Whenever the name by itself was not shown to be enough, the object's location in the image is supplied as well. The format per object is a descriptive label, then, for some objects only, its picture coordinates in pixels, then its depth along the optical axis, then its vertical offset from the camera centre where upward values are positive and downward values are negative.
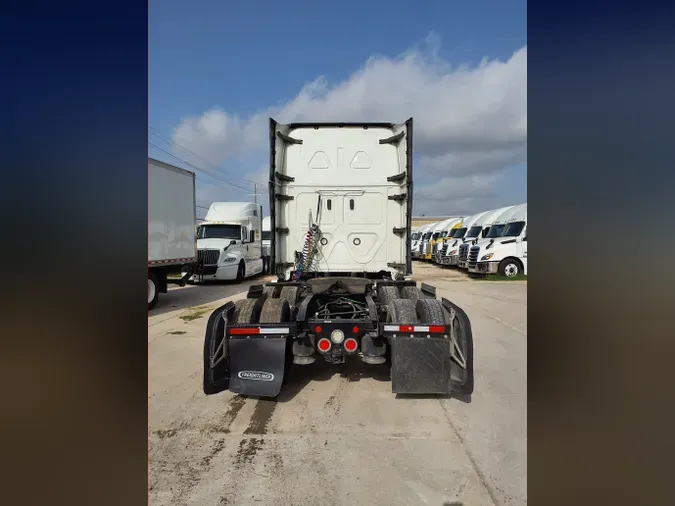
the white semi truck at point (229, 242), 14.09 +0.25
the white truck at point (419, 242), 29.92 +0.63
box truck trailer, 9.95 +0.66
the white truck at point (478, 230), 18.64 +1.00
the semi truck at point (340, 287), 3.94 -0.49
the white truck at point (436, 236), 26.39 +0.95
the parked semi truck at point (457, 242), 20.66 +0.44
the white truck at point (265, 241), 18.58 +0.39
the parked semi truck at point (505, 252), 15.60 -0.05
